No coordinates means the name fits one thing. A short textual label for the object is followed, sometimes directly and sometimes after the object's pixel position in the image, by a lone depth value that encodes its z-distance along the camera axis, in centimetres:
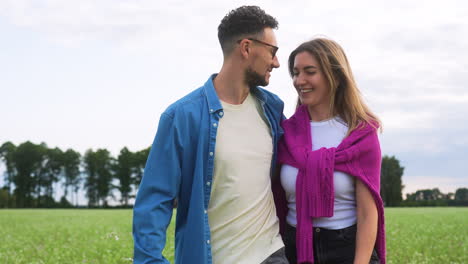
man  338
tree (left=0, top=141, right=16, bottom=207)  7569
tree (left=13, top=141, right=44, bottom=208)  7221
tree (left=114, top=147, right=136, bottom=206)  7806
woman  350
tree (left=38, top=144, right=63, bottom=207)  7388
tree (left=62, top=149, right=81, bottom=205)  7900
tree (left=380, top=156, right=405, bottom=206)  7379
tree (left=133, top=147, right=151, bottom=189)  7969
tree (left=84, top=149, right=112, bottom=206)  7688
